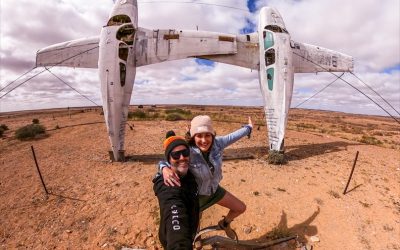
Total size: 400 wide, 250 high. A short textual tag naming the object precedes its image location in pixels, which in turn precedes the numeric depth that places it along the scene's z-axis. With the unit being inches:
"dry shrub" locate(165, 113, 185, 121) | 842.0
